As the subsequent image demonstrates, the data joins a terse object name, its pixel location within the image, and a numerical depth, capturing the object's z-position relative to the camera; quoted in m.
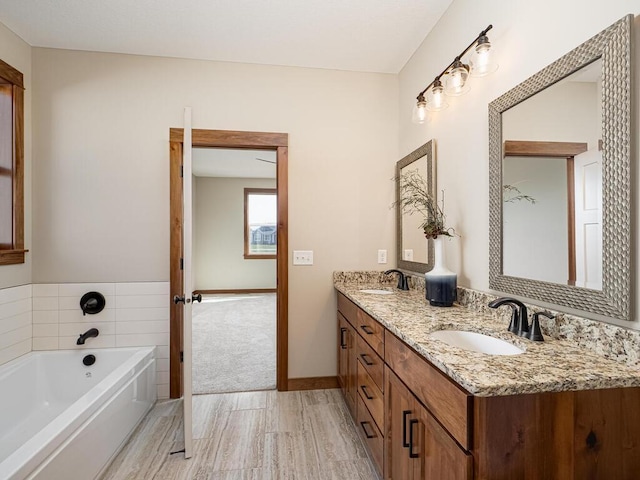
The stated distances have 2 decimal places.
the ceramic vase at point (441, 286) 1.79
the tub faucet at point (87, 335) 2.44
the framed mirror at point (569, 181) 1.01
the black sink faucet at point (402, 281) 2.45
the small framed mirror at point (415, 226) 2.23
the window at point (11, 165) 2.25
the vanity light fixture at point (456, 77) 1.57
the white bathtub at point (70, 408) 1.38
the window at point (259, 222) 7.15
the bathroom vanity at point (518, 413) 0.85
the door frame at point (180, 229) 2.59
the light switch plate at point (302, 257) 2.74
